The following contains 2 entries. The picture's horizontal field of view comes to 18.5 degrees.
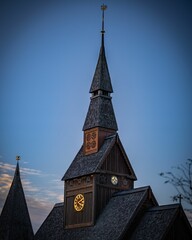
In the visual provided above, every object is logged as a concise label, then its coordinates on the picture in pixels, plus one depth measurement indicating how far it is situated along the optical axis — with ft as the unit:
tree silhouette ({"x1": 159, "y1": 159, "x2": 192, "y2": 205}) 94.78
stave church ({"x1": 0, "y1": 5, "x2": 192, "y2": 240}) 158.92
